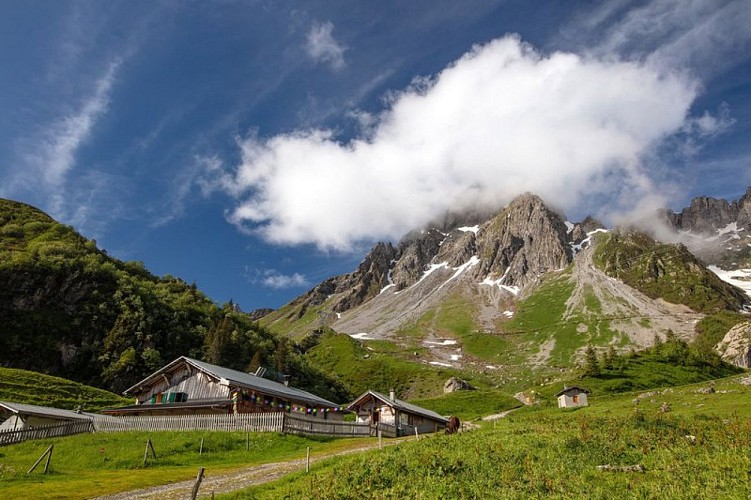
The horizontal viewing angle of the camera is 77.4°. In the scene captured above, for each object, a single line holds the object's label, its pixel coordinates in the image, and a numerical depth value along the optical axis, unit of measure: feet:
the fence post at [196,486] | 49.32
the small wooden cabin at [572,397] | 233.55
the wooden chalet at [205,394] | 158.61
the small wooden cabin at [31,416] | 143.23
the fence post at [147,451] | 101.46
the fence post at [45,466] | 88.89
